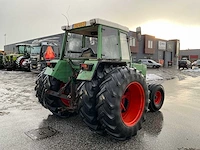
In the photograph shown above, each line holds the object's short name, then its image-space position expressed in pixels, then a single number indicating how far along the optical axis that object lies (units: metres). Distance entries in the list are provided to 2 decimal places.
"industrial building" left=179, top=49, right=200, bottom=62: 59.25
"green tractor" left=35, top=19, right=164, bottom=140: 3.03
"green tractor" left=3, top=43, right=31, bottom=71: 18.16
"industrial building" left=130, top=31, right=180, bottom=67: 33.34
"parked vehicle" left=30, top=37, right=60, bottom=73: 14.60
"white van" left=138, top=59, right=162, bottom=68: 27.52
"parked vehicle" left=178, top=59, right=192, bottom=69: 28.39
